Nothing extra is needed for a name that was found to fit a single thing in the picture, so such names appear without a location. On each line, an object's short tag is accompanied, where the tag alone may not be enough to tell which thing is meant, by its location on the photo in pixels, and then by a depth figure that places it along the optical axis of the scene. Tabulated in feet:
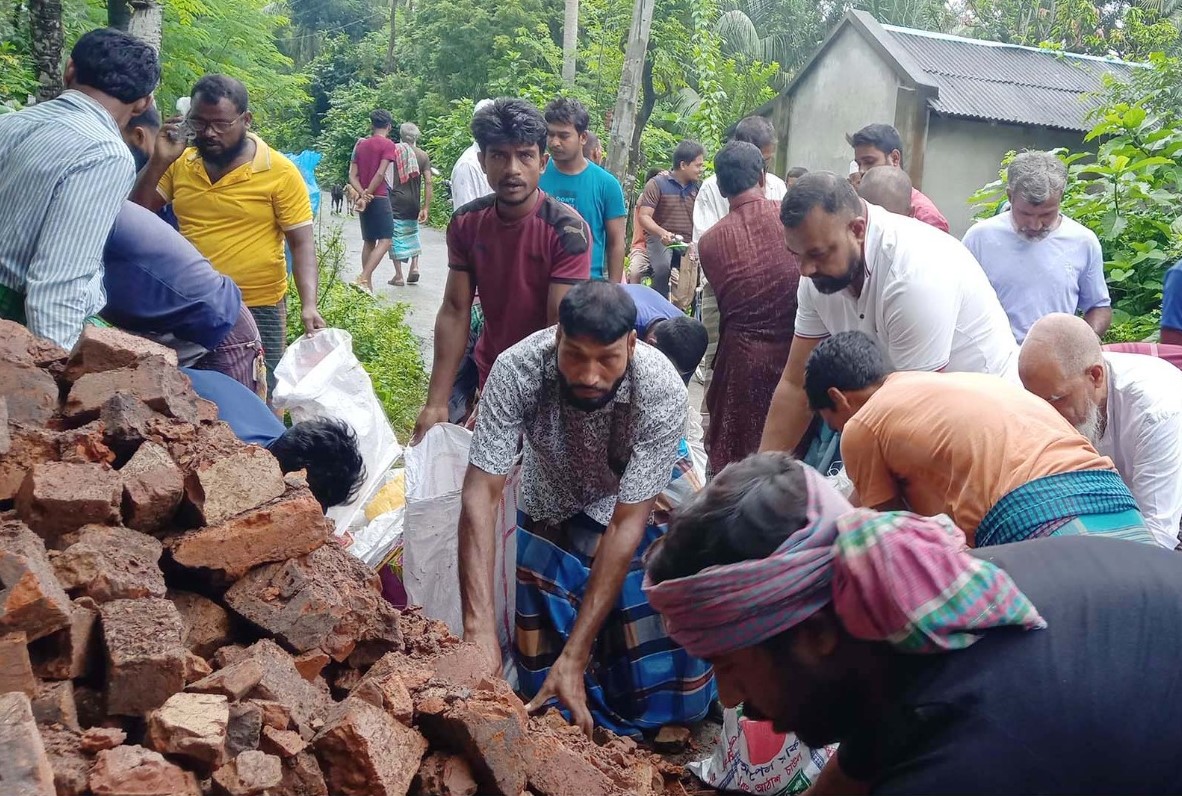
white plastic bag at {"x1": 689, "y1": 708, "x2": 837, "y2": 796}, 10.26
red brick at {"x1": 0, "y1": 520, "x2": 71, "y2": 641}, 6.93
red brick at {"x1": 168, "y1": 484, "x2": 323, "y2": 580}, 8.61
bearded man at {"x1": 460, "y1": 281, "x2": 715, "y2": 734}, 10.53
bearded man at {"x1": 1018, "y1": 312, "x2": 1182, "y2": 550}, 10.25
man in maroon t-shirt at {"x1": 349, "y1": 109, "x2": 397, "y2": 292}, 34.76
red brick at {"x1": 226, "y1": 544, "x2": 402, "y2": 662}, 8.60
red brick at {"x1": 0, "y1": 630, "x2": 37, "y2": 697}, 6.83
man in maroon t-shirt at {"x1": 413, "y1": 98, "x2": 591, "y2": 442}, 14.34
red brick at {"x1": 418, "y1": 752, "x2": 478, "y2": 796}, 7.80
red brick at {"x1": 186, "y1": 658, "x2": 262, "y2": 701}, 7.47
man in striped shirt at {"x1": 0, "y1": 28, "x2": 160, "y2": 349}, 10.19
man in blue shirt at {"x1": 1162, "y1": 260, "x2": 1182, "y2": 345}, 13.64
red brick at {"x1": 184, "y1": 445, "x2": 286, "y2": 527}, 8.77
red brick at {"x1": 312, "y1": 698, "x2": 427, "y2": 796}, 7.40
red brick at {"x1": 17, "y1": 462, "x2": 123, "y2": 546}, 8.20
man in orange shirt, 8.60
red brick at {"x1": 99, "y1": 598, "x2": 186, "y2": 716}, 7.14
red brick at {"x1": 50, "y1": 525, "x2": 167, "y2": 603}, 7.77
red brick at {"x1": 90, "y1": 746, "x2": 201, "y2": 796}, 6.43
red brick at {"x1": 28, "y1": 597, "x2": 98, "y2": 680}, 7.29
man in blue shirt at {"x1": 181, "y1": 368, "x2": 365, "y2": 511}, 11.08
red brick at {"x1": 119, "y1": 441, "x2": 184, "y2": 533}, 8.57
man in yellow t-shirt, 15.66
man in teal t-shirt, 19.39
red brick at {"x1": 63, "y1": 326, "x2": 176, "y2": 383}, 9.74
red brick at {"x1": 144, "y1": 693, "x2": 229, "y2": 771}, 6.81
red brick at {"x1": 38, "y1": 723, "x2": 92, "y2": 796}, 6.35
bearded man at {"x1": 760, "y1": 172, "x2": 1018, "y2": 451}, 12.38
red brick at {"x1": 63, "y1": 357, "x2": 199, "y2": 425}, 9.51
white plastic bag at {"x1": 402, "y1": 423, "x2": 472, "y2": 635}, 12.35
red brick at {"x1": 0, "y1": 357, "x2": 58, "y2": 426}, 9.37
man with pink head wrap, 4.53
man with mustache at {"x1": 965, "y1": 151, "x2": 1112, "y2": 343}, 15.79
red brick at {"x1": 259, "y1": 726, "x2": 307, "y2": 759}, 7.33
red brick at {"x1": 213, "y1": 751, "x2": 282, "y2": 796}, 6.87
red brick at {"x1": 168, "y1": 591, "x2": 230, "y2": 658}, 8.38
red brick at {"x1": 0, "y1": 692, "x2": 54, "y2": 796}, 5.91
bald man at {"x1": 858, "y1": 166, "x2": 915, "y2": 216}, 16.38
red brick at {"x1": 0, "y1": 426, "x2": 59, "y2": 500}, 8.66
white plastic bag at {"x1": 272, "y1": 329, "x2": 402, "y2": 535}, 15.42
